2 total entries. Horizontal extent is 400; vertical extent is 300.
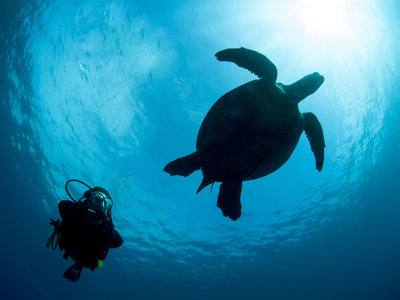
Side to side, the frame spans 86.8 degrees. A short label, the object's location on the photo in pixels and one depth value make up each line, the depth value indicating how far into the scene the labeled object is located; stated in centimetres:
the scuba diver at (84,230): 361
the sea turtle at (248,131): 357
